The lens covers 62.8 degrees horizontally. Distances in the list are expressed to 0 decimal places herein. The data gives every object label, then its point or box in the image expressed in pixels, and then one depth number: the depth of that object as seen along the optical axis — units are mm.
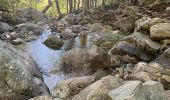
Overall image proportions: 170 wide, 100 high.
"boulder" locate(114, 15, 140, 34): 5706
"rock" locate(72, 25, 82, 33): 7855
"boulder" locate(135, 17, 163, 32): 4655
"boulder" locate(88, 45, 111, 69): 3882
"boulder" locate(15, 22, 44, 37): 7612
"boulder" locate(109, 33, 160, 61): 4195
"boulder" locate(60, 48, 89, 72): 4169
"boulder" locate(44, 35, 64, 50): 5971
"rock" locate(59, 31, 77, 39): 7060
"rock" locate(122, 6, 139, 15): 6637
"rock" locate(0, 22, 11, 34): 7448
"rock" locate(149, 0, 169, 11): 6065
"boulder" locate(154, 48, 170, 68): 3970
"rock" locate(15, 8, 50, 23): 12269
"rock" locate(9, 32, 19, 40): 6593
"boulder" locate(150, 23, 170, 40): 4244
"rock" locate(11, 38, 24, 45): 6069
